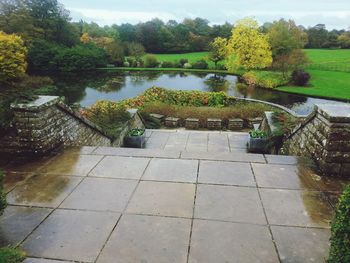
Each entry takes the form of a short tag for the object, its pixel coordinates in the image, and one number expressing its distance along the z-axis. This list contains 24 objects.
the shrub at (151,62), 50.56
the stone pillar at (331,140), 4.73
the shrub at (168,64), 51.42
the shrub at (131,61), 52.16
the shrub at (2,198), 3.31
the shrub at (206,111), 13.57
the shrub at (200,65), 49.38
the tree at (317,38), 65.50
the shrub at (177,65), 51.40
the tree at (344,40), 63.47
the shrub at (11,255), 2.83
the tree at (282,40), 39.09
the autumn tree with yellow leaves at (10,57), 31.54
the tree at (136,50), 54.47
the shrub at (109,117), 8.72
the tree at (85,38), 57.69
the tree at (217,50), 46.94
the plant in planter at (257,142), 8.34
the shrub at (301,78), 34.34
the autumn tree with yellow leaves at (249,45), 32.44
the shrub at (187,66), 50.16
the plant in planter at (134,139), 8.84
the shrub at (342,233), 2.46
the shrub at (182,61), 51.62
